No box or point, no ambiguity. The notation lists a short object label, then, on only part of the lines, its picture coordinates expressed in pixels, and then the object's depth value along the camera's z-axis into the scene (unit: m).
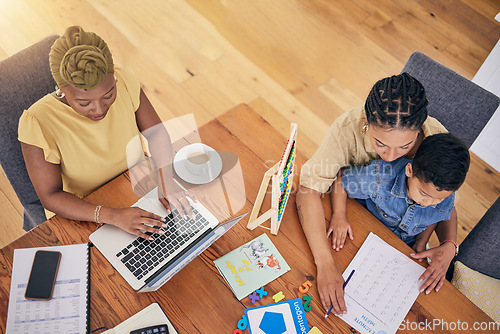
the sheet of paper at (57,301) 1.09
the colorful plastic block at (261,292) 1.19
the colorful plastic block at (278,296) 1.19
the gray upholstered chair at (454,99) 1.48
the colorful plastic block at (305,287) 1.21
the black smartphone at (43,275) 1.12
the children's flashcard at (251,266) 1.20
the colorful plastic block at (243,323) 1.13
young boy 1.16
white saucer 1.37
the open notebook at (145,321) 1.10
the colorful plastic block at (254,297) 1.18
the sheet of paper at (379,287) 1.18
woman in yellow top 1.13
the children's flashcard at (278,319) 1.14
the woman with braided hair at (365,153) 1.19
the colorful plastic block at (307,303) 1.18
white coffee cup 1.36
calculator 1.09
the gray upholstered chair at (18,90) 1.28
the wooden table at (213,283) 1.14
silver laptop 1.16
